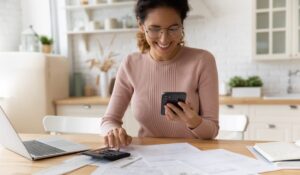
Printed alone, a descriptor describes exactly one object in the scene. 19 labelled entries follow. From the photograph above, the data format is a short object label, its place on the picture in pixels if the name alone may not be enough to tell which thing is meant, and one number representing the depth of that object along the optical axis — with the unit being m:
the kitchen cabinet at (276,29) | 2.95
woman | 1.46
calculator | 1.11
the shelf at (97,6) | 3.39
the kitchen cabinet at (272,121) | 2.79
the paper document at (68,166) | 1.02
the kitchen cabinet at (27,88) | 3.22
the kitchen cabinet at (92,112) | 3.16
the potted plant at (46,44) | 3.58
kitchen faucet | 3.22
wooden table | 1.05
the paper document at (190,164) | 0.98
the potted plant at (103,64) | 3.55
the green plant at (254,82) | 3.10
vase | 3.55
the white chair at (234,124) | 1.63
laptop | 1.15
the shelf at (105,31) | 3.46
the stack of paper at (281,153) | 1.01
